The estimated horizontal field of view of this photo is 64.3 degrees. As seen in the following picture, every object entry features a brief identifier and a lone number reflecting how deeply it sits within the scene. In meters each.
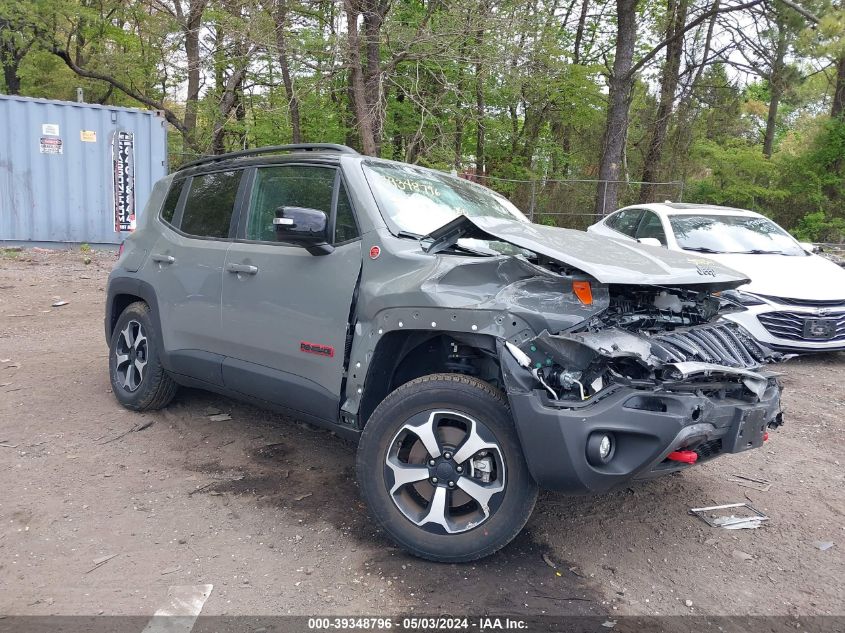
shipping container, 12.35
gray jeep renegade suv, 2.77
